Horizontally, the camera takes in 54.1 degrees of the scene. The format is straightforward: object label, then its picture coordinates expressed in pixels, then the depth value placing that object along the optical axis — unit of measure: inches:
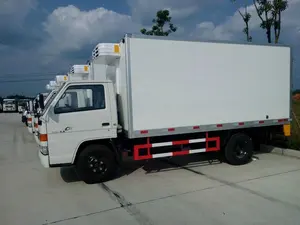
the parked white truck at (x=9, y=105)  1742.2
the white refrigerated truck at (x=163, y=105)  235.5
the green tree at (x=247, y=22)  478.0
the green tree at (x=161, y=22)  623.2
